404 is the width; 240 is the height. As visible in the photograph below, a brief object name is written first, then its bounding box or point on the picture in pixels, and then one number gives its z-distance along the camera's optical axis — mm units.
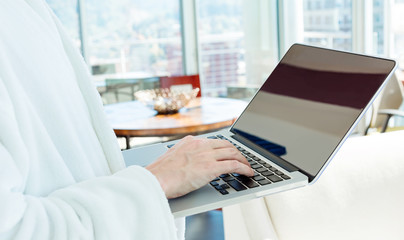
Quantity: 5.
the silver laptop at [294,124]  787
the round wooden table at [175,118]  3236
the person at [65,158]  596
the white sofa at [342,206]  1525
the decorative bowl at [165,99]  3666
